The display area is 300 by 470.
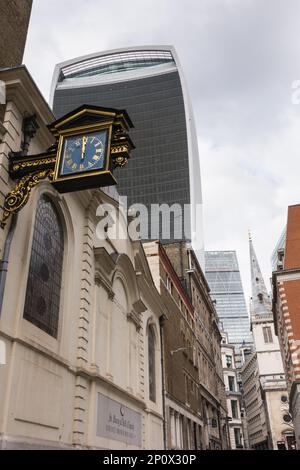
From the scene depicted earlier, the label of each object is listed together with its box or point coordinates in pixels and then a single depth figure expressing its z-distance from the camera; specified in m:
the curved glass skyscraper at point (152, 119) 134.88
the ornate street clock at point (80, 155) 10.05
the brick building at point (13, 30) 17.36
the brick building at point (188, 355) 30.33
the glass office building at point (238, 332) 195.88
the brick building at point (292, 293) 34.00
